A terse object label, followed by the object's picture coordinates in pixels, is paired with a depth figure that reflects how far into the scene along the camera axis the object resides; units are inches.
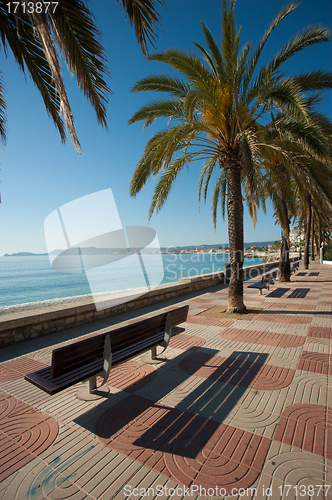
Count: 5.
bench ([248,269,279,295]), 427.6
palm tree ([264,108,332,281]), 254.9
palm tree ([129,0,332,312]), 242.4
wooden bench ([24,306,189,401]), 114.7
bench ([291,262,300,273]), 730.1
